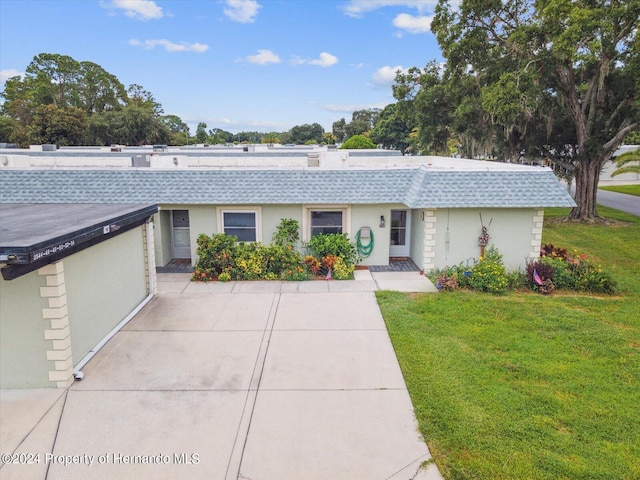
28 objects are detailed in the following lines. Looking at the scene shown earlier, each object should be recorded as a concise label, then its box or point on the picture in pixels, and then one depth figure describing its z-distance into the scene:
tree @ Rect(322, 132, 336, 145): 98.62
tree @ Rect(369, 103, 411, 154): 74.88
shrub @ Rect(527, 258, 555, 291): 12.40
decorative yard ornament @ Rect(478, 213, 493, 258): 13.44
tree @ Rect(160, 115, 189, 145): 77.25
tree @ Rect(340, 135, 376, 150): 40.81
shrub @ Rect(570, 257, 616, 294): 12.23
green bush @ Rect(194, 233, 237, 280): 13.25
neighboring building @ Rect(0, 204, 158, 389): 6.73
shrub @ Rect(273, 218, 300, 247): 13.96
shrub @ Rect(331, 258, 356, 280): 13.26
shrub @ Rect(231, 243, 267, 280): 13.27
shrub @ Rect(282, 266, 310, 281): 13.18
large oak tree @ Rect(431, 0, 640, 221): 19.06
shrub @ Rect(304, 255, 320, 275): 13.52
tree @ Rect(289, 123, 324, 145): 118.94
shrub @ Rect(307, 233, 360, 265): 13.76
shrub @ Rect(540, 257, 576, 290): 12.52
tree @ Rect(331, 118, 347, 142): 107.44
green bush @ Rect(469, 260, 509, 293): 12.03
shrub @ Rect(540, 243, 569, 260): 13.93
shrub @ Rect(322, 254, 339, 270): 13.52
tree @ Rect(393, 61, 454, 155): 28.38
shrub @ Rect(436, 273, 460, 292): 12.08
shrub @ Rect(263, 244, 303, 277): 13.45
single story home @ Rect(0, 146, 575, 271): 13.31
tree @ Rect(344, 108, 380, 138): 104.88
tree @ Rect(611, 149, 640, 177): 33.76
